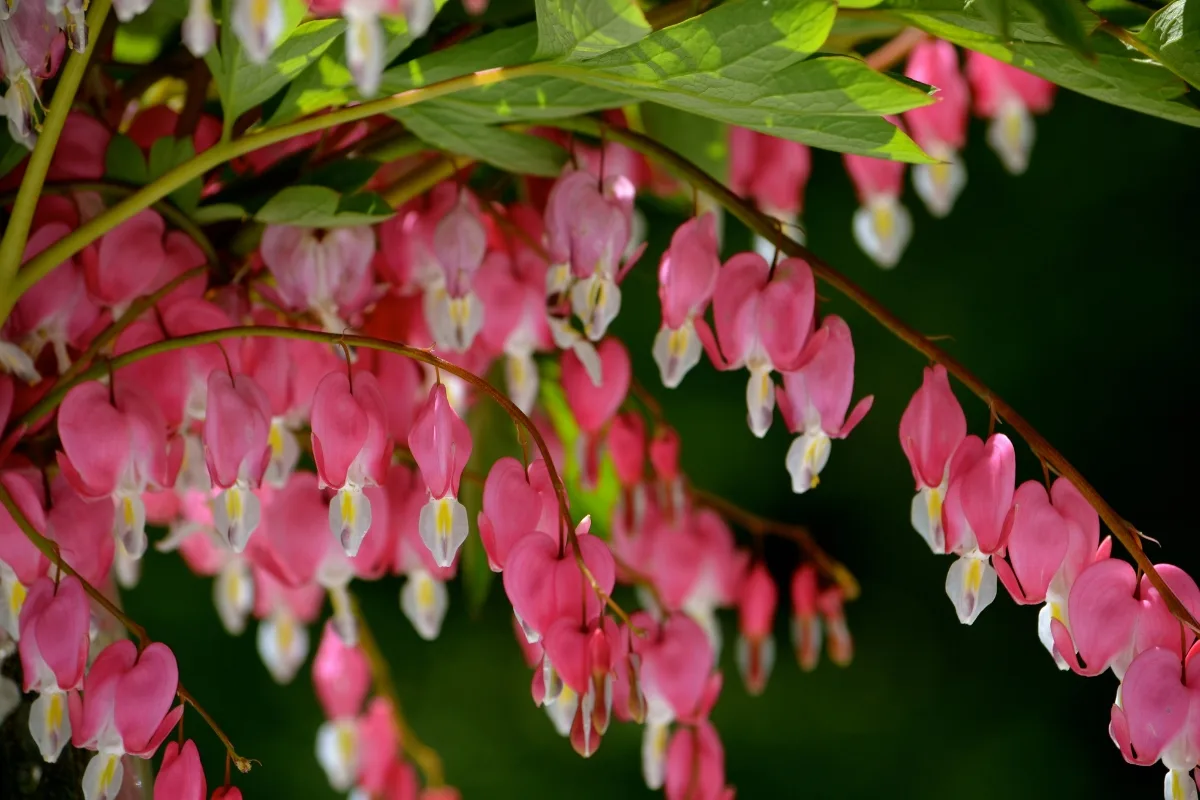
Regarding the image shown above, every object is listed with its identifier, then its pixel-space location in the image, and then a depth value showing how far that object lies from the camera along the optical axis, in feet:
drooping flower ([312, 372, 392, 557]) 4.12
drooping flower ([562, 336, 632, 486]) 4.42
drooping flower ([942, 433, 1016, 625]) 4.11
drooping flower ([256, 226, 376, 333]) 4.25
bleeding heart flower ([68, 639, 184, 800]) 4.10
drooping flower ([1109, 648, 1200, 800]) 4.06
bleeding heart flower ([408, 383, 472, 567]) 4.11
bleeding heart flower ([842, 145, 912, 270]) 4.60
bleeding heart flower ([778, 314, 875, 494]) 4.18
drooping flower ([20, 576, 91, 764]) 4.10
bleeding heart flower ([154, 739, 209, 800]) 4.12
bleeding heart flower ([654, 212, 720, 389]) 4.22
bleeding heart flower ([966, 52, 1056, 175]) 4.64
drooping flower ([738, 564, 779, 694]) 4.73
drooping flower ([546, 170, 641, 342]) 4.22
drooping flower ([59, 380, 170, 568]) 4.14
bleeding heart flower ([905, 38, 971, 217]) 4.59
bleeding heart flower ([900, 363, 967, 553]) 4.16
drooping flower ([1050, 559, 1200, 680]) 4.09
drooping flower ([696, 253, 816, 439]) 4.17
